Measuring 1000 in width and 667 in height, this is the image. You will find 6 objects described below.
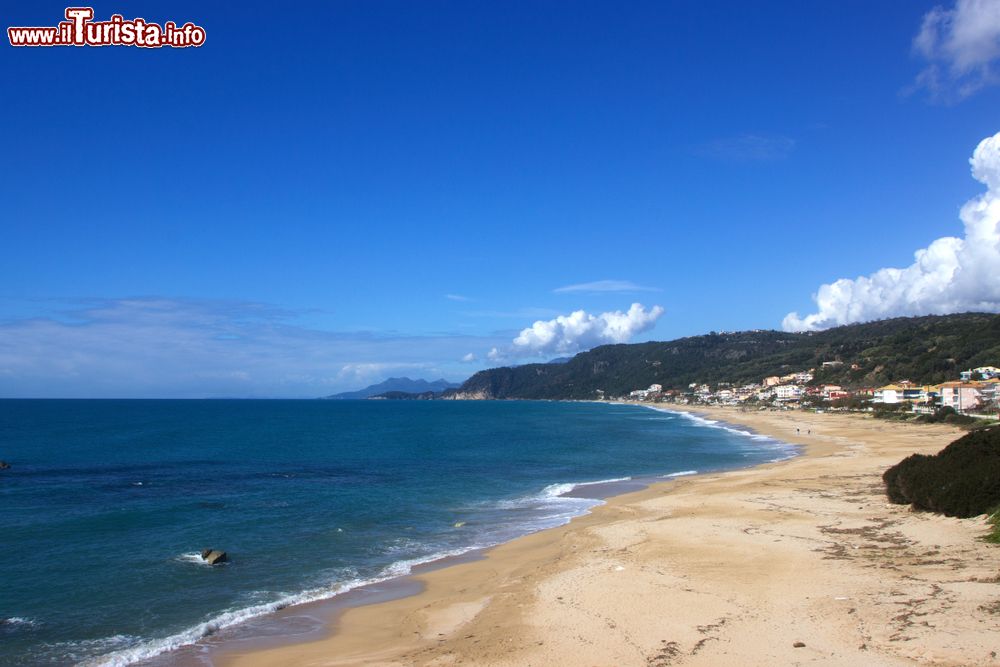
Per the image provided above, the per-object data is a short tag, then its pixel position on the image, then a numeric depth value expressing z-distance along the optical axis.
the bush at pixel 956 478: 18.92
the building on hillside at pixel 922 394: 81.88
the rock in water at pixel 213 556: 19.83
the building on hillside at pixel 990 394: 66.12
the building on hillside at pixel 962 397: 70.44
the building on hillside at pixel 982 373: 84.62
